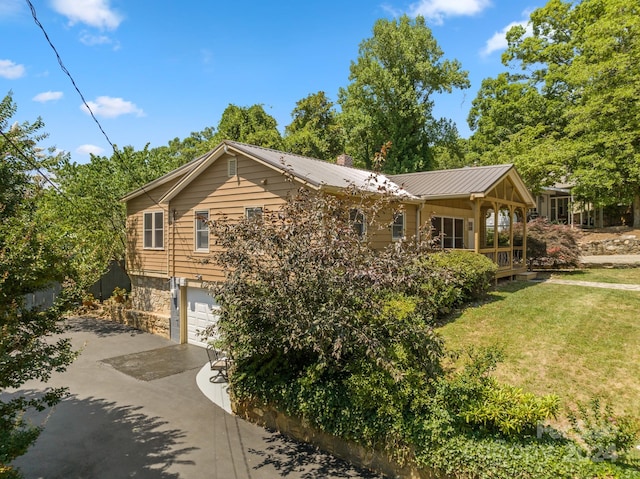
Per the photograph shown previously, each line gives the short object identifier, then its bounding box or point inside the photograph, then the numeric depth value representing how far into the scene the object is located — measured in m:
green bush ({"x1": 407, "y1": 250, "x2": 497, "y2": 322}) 11.37
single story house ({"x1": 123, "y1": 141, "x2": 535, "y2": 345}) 12.80
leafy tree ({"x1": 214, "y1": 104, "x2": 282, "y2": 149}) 32.44
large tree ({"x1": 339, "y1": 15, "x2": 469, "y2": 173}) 29.88
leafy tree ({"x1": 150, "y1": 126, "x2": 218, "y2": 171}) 36.25
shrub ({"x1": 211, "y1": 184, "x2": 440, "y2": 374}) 6.25
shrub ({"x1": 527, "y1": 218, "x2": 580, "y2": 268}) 18.53
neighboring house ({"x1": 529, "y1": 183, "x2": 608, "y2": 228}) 29.47
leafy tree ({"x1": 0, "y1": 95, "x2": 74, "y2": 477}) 4.73
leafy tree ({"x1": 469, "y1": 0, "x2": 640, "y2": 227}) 20.14
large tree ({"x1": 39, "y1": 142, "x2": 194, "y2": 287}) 17.34
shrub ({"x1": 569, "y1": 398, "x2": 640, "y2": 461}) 4.55
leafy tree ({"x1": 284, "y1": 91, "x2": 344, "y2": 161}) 33.97
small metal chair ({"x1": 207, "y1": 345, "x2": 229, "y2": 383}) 10.46
